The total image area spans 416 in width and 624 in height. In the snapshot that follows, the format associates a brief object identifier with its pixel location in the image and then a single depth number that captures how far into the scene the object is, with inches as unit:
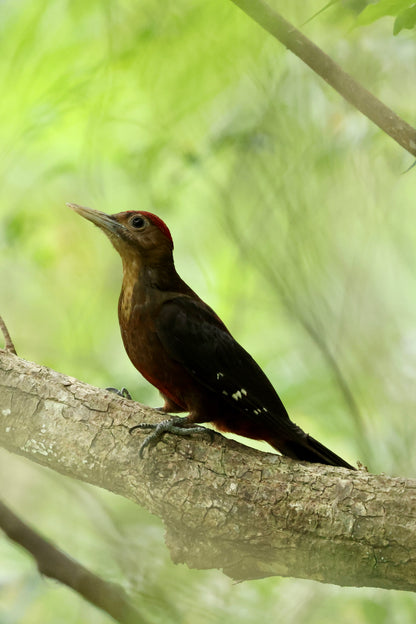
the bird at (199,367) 240.4
